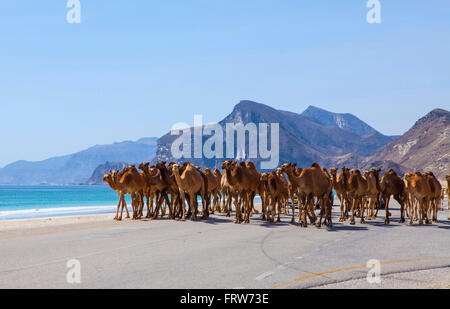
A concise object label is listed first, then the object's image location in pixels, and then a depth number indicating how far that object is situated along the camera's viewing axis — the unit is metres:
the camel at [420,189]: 21.08
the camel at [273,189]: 22.73
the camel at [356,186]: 22.56
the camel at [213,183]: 27.83
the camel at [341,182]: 22.70
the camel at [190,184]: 22.83
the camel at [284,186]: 24.44
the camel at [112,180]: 24.43
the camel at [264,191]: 23.14
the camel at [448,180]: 25.50
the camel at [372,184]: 23.50
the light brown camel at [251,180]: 22.20
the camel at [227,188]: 21.89
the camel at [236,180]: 21.73
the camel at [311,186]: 19.86
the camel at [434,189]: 21.72
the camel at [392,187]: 24.00
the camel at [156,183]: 24.64
